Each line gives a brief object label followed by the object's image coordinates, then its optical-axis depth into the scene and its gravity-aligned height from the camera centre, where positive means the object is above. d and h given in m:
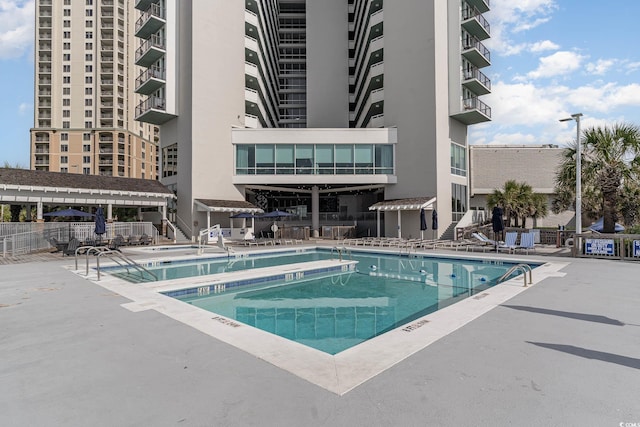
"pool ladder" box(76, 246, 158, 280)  10.64 -1.84
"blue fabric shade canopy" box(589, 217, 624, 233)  20.17 -0.79
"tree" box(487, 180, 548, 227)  26.80 +1.02
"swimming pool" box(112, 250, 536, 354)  6.96 -2.23
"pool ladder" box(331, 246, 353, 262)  19.61 -1.99
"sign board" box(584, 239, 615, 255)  14.80 -1.39
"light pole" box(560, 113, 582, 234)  15.52 +2.12
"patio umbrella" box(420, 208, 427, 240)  23.48 -0.42
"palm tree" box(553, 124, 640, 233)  16.39 +2.53
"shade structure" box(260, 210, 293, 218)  26.42 +0.20
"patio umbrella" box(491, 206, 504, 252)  17.88 -0.29
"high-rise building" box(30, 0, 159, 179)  66.75 +24.88
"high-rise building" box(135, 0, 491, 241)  26.44 +8.17
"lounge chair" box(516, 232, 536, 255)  17.94 -1.40
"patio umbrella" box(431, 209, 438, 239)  23.44 -0.29
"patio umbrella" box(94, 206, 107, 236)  17.16 -0.36
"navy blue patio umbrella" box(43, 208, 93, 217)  20.23 +0.30
